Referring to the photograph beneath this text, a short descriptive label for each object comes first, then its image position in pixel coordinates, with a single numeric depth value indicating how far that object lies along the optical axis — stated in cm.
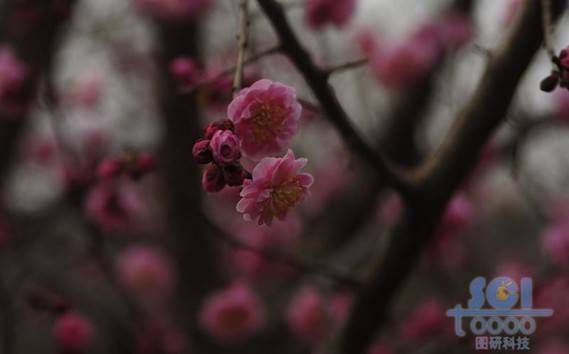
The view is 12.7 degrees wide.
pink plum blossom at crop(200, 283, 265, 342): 213
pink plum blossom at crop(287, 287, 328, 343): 219
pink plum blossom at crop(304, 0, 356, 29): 144
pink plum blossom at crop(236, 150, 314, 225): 97
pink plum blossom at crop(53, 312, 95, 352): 150
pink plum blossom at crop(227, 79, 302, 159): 98
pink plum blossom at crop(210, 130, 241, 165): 95
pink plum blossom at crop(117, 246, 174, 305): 322
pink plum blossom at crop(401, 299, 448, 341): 186
